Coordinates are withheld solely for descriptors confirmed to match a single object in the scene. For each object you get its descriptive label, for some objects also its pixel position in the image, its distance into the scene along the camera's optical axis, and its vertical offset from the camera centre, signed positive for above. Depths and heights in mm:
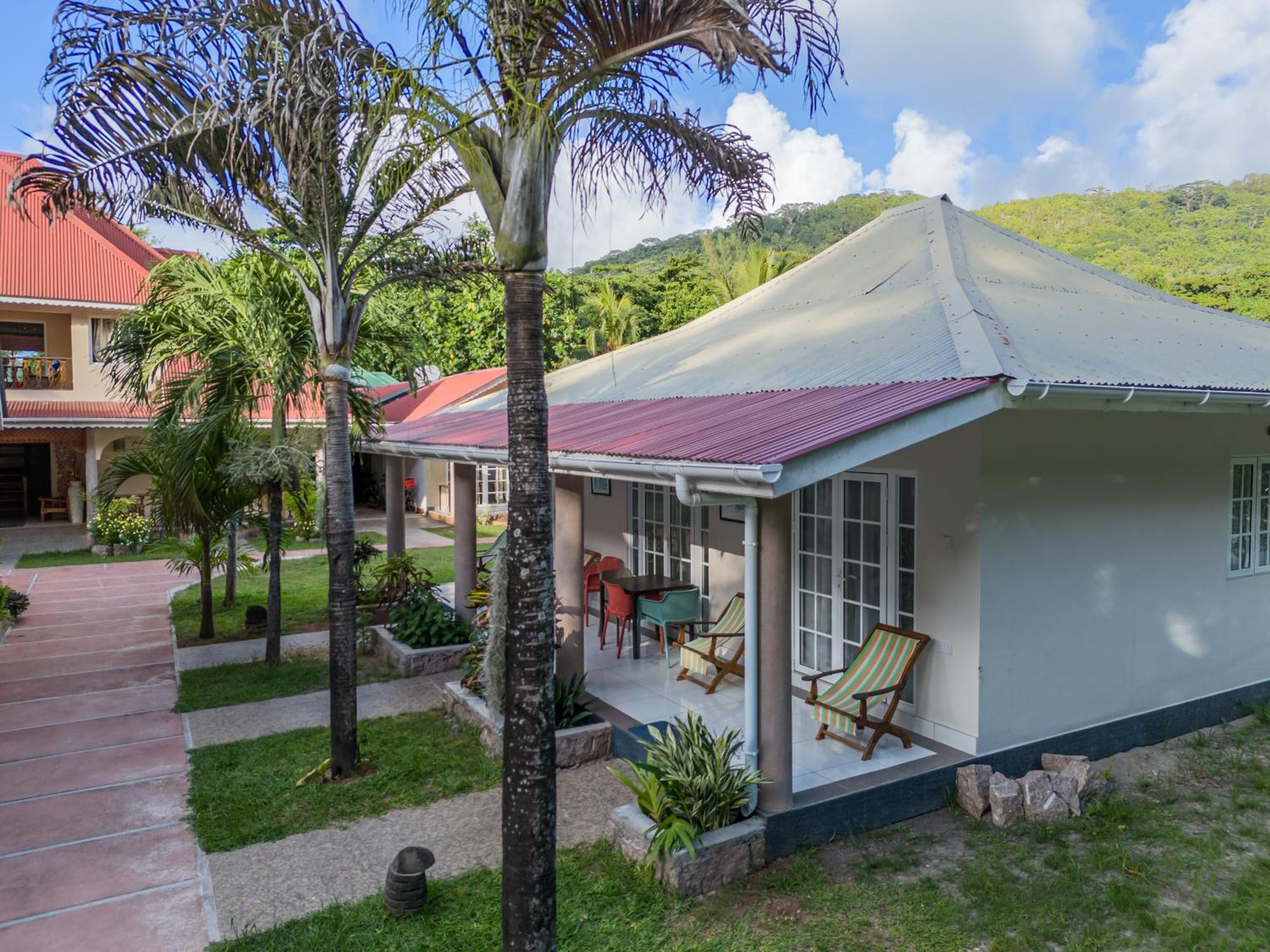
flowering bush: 19266 -1623
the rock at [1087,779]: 6492 -2571
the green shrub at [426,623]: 10594 -2219
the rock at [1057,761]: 6746 -2537
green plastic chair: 9211 -1757
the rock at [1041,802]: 6219 -2625
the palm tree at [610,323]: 32812 +4893
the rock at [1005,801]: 6160 -2593
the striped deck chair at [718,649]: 8281 -2077
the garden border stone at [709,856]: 5301 -2618
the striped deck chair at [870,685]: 6664 -1974
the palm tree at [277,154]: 4762 +2182
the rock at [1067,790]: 6324 -2587
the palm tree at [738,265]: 25281 +5636
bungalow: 5641 -481
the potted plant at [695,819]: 5332 -2406
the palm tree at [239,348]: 9680 +1212
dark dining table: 9531 -1584
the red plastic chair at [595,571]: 11844 -1730
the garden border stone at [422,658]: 10250 -2562
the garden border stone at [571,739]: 7328 -2576
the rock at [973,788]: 6281 -2557
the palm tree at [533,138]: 3748 +1451
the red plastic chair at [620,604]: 9539 -1787
